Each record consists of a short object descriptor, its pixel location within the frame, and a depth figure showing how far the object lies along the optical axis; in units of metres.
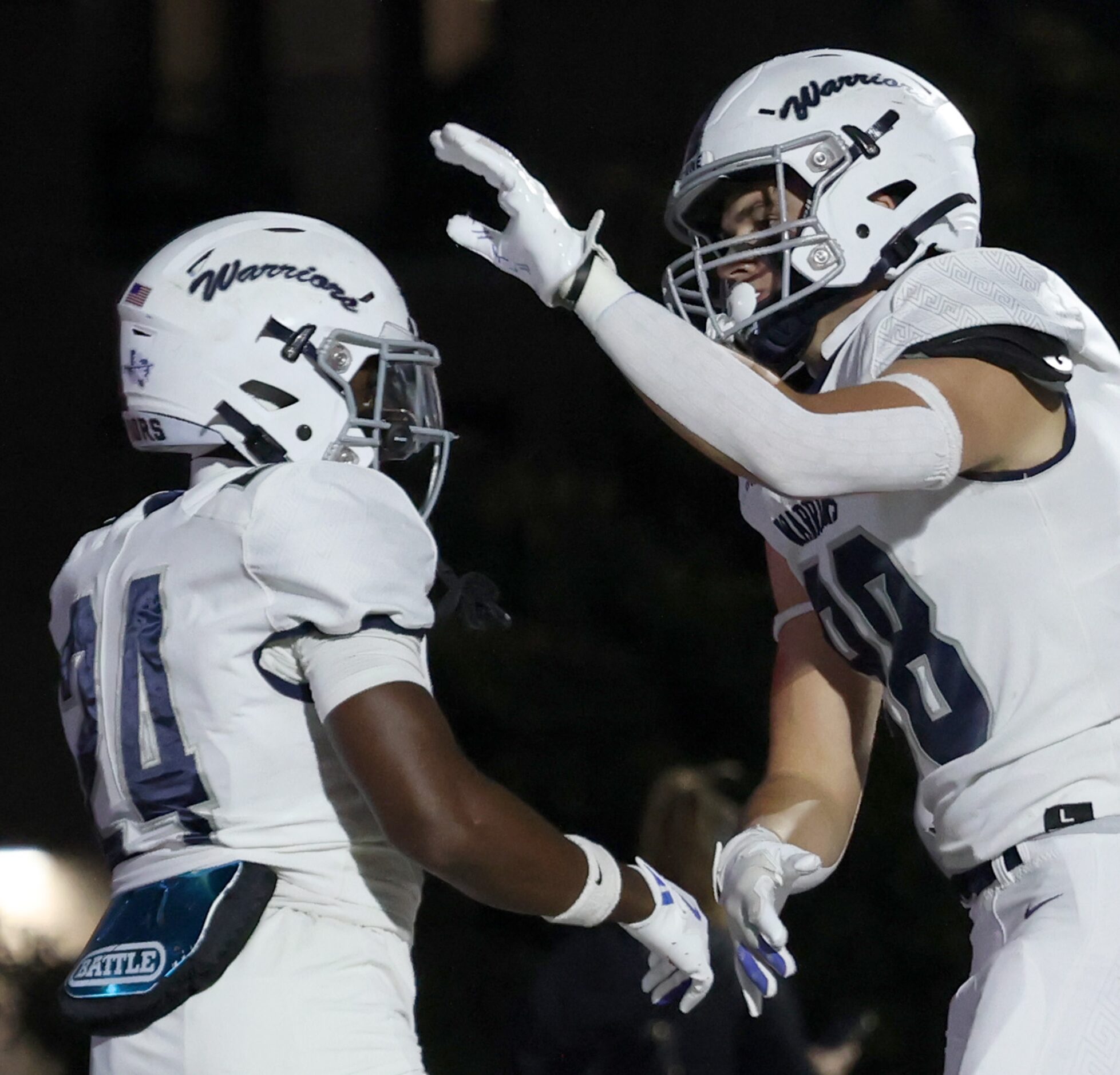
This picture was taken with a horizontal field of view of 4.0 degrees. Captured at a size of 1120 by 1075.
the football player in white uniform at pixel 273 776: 14.98
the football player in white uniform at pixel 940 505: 15.00
